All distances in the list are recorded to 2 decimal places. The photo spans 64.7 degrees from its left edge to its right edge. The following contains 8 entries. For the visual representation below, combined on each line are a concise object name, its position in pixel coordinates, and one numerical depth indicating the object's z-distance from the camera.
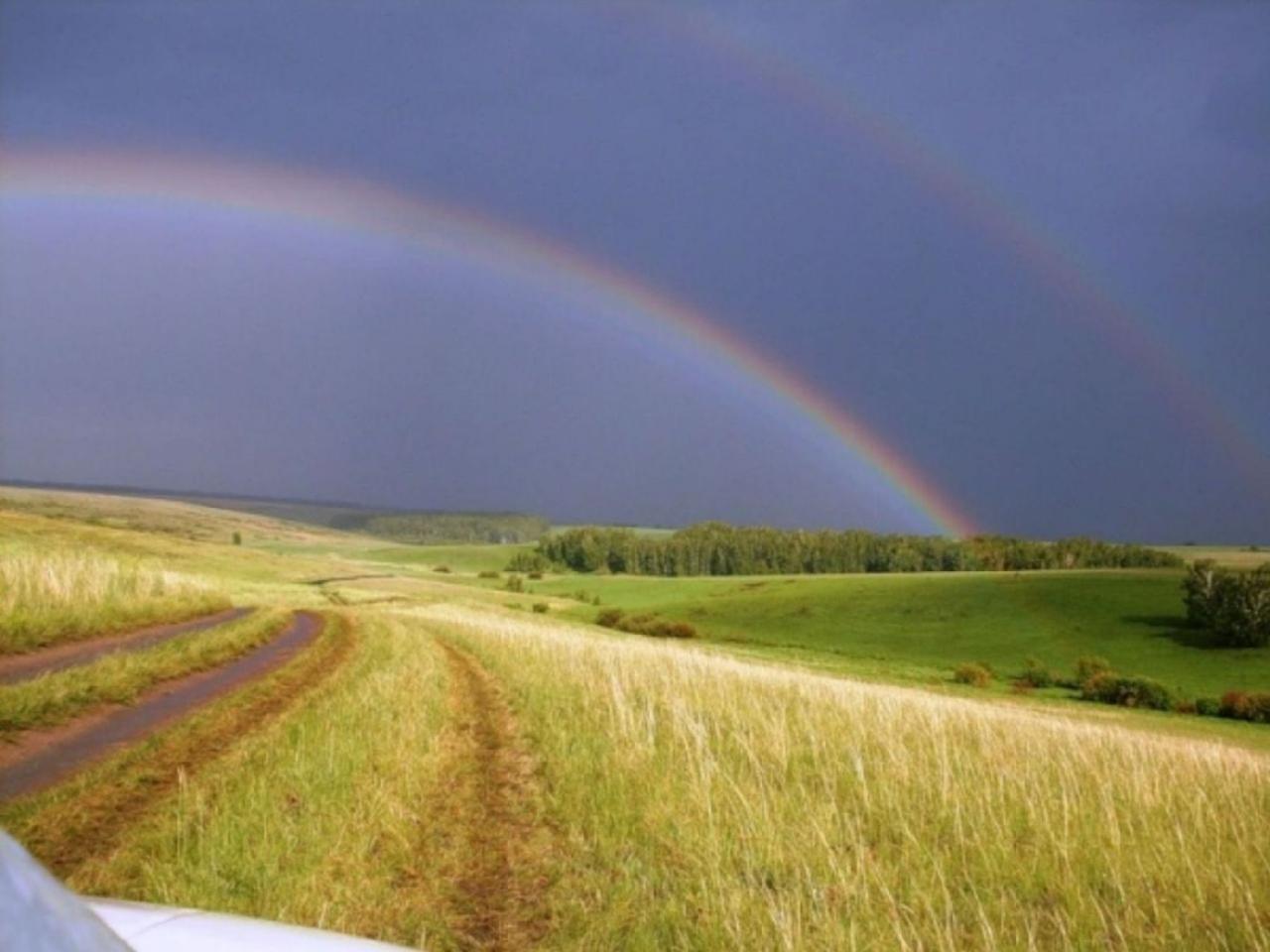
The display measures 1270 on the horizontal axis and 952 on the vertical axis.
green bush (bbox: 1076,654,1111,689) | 73.27
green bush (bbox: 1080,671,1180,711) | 64.19
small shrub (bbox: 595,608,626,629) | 98.00
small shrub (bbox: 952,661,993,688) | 70.81
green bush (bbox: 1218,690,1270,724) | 62.03
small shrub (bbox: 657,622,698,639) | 97.50
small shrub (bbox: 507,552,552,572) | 178.25
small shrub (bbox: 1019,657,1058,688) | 75.00
